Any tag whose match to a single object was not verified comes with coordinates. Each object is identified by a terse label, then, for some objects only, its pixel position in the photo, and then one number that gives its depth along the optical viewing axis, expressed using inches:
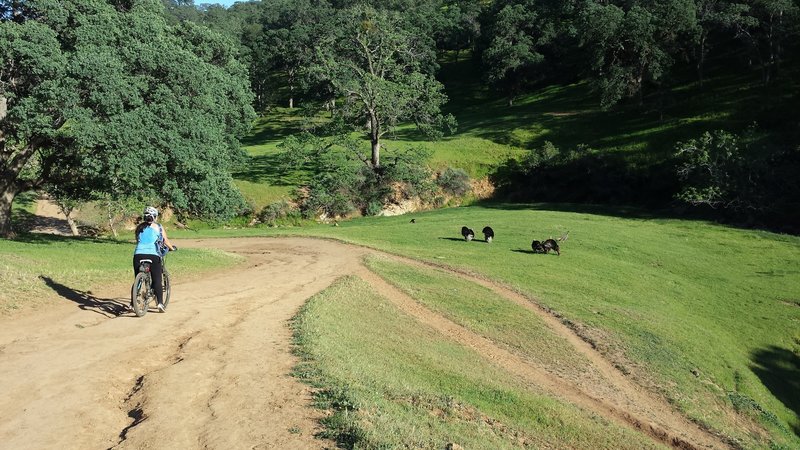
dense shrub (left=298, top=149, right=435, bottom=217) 2177.7
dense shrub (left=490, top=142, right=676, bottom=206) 2343.8
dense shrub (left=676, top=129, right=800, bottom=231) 1867.6
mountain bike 569.3
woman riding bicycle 581.0
